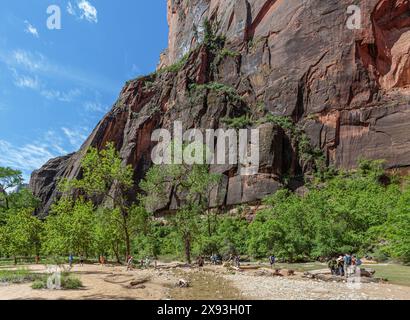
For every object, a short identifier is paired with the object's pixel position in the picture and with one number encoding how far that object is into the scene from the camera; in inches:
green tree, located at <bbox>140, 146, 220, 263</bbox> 1414.9
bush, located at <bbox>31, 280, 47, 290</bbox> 603.8
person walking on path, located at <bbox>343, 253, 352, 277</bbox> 759.8
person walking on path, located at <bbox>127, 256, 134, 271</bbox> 1119.6
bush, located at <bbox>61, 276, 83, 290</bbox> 637.3
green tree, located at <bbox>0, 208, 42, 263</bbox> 1437.0
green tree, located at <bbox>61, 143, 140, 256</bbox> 1193.9
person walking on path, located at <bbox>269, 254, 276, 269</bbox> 1147.9
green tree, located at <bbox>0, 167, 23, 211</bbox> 2364.7
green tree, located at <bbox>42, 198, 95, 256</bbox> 1064.8
